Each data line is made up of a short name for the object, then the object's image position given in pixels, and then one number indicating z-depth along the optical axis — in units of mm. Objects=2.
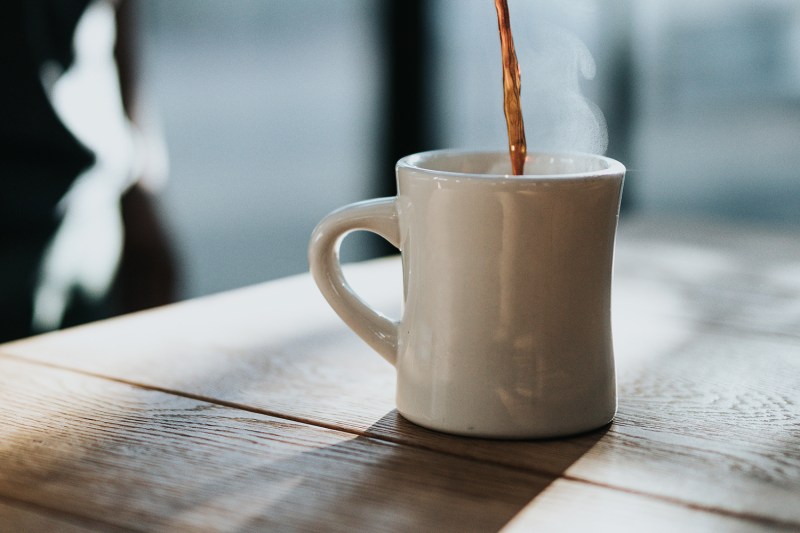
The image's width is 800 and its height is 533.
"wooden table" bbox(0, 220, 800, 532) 581
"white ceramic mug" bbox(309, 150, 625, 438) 628
